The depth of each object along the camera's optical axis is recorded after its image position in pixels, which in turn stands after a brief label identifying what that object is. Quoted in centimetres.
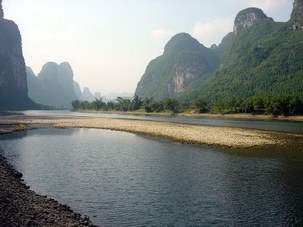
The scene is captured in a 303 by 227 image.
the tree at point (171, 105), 18050
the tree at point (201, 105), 16612
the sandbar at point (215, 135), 4466
